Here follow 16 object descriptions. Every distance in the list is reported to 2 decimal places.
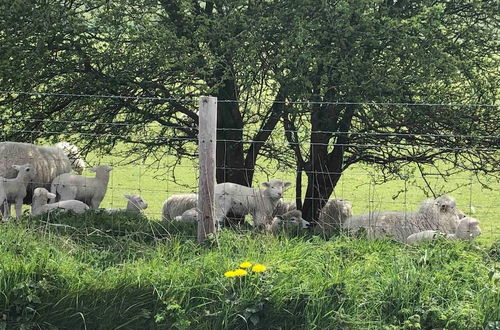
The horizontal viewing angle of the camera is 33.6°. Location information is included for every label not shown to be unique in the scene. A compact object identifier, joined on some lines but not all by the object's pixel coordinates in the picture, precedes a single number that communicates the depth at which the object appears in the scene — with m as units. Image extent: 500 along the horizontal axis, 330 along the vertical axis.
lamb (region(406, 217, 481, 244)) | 9.33
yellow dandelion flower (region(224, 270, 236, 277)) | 6.61
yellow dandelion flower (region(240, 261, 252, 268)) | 6.72
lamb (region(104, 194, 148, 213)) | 11.74
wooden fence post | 7.91
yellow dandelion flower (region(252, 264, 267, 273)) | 6.70
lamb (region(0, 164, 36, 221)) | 11.48
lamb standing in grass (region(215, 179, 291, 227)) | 11.10
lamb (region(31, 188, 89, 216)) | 10.69
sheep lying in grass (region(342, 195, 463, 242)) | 10.56
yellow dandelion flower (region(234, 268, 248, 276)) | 6.62
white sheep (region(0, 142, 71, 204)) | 12.35
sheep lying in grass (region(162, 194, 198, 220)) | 12.70
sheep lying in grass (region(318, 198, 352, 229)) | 13.09
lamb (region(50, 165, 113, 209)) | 12.25
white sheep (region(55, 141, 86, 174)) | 14.48
